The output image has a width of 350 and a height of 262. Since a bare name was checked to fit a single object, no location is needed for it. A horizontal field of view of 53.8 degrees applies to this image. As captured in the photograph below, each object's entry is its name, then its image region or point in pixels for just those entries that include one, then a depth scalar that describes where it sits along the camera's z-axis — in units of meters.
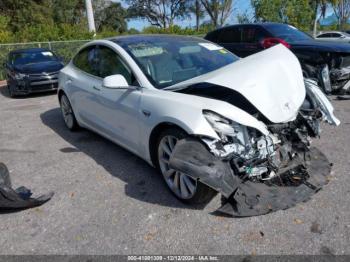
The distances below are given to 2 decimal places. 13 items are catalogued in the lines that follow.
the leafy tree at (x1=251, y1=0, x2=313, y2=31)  25.91
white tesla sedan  3.06
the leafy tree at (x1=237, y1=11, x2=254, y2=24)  31.67
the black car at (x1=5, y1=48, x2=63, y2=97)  10.06
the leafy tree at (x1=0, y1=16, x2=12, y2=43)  16.70
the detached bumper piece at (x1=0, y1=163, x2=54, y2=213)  3.33
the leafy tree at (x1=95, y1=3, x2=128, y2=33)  52.47
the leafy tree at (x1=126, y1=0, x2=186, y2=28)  51.82
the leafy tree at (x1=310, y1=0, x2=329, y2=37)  30.11
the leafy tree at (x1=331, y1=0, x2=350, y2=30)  42.82
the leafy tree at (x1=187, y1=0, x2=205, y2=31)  51.26
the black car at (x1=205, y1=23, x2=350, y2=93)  7.20
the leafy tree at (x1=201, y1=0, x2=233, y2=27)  45.47
